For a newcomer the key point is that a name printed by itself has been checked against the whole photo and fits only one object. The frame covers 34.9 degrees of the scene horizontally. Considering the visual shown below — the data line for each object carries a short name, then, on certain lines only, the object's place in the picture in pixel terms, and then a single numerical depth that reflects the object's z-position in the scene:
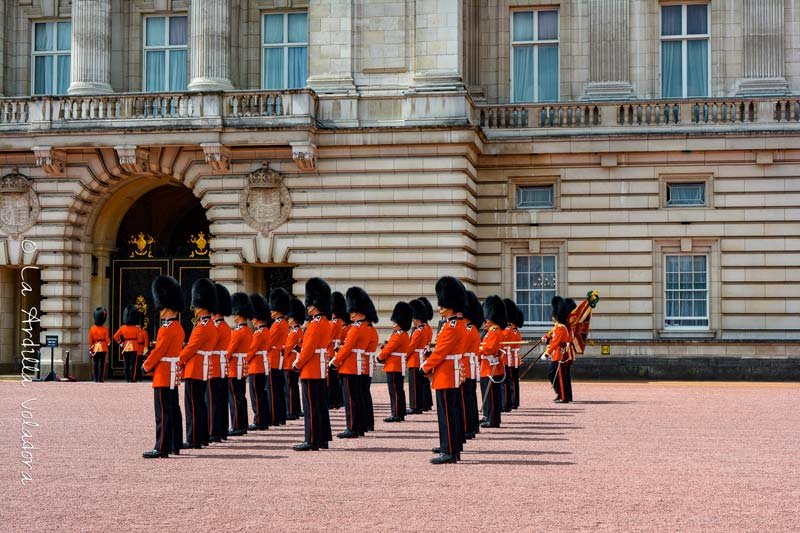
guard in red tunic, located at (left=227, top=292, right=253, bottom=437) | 14.33
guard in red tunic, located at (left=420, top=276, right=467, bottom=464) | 11.58
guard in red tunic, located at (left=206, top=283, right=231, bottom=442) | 13.32
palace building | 24.16
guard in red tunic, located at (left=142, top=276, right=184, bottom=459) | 12.06
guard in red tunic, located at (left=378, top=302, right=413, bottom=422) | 15.98
